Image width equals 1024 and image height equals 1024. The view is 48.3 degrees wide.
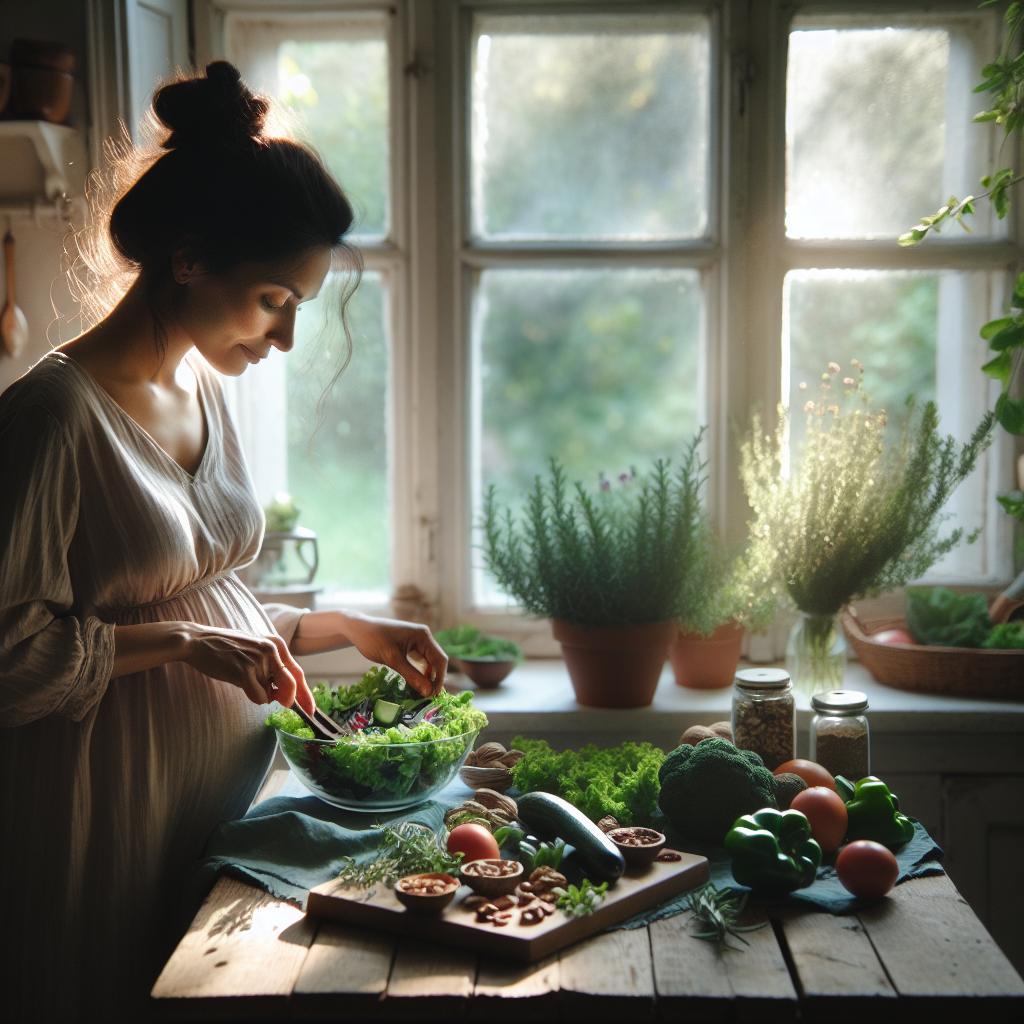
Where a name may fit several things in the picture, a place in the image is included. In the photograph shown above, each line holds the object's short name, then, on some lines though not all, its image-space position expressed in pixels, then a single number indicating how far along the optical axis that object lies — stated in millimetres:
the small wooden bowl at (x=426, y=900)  1320
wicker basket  2299
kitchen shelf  2213
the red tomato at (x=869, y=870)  1420
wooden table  1217
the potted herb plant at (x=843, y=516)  2182
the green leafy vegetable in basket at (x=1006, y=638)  2332
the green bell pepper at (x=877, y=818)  1603
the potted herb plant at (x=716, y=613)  2338
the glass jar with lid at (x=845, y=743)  1807
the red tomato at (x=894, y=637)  2438
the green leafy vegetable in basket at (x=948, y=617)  2377
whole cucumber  1426
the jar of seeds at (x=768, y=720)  1818
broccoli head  1568
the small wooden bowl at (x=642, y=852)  1458
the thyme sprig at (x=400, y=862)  1427
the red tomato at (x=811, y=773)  1664
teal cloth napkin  1443
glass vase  2242
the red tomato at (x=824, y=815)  1558
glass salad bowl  1610
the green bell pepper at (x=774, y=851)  1415
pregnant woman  1458
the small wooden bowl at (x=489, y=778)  1822
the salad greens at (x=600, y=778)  1647
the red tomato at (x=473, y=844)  1481
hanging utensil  2209
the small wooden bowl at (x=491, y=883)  1379
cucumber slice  1776
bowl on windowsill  2389
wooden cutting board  1286
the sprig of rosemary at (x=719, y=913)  1342
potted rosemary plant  2244
